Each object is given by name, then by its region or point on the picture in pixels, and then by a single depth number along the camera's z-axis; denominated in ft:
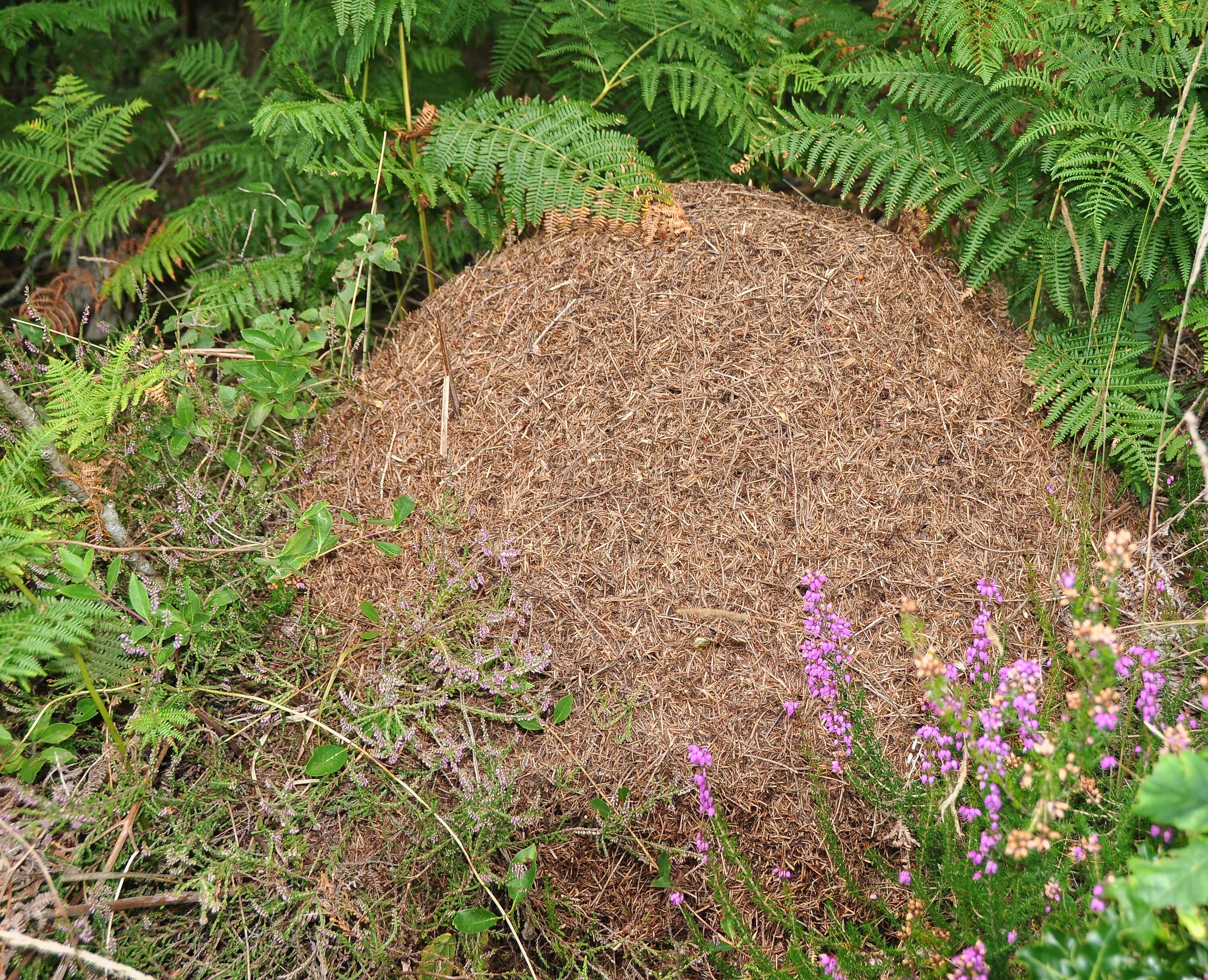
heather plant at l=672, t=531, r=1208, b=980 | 4.46
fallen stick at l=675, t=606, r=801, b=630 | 7.49
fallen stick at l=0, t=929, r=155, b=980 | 5.60
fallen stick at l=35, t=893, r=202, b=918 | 6.40
